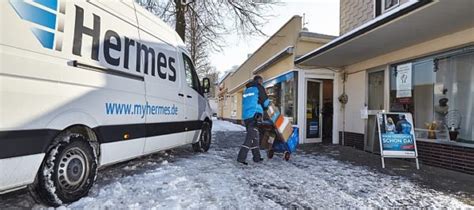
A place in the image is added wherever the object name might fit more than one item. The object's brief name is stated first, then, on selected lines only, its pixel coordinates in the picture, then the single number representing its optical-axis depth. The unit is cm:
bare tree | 1229
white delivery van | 294
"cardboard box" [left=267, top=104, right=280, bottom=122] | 667
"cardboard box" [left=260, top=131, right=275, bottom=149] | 698
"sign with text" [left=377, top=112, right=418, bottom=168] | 634
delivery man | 637
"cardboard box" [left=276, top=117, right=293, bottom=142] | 675
